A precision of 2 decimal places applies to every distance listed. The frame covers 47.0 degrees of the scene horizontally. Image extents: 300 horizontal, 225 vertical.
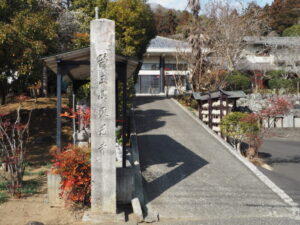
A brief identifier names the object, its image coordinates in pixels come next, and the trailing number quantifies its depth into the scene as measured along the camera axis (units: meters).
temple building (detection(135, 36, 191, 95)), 33.00
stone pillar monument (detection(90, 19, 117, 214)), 6.80
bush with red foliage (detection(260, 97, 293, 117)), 12.99
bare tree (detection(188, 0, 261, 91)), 22.39
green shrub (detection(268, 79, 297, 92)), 30.23
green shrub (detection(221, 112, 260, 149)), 12.95
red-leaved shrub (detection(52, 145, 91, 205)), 7.02
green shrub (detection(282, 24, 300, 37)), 37.37
